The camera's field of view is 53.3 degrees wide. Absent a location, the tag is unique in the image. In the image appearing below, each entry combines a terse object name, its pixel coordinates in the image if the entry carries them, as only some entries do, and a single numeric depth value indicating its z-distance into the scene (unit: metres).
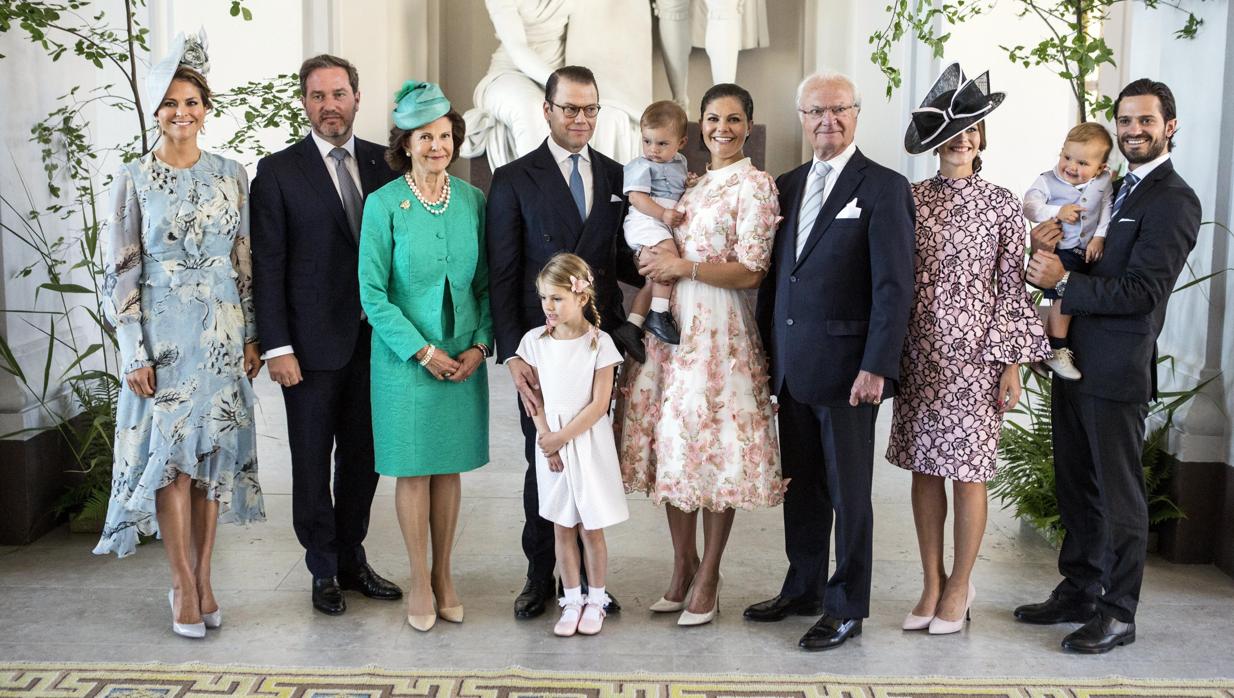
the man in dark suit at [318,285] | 3.56
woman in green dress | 3.44
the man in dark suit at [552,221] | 3.51
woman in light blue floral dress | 3.36
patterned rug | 3.09
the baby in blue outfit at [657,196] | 3.44
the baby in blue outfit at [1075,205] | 3.51
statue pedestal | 7.89
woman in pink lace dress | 3.37
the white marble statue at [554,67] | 7.75
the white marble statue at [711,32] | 8.19
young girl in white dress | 3.41
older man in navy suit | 3.26
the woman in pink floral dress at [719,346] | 3.41
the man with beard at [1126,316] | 3.36
